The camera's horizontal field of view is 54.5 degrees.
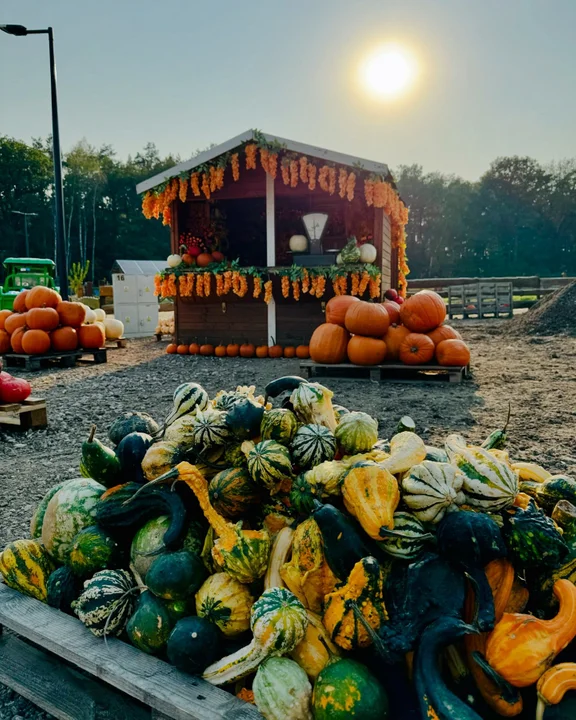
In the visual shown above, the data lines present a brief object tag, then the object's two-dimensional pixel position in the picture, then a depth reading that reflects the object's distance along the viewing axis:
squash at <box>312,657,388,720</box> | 1.35
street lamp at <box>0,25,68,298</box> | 13.58
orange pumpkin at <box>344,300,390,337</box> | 8.24
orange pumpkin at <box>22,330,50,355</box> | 10.22
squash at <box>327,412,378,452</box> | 2.01
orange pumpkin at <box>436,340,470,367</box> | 7.94
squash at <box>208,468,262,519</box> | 1.88
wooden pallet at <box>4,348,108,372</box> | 10.24
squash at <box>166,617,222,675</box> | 1.56
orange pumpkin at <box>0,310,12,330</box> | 11.23
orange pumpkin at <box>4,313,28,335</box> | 10.58
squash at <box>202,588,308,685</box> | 1.47
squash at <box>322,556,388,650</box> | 1.47
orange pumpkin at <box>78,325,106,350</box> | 10.95
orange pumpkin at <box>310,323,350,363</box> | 8.53
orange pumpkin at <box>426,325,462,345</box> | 8.19
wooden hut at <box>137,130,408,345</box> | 11.04
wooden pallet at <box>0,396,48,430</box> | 5.66
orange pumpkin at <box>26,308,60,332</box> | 10.40
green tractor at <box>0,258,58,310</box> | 15.53
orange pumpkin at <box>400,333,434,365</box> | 8.05
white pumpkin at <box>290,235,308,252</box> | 11.75
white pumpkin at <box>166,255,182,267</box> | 12.30
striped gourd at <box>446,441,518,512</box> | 1.62
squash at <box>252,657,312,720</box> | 1.40
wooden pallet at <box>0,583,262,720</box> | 1.50
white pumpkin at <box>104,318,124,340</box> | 14.15
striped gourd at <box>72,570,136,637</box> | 1.80
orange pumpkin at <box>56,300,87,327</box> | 10.79
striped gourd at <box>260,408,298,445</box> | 2.01
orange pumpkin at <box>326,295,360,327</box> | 8.72
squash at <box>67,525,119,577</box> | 1.95
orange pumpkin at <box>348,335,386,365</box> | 8.27
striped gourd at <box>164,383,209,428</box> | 2.37
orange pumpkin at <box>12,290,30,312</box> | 11.00
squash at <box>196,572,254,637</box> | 1.64
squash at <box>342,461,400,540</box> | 1.58
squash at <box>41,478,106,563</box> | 2.15
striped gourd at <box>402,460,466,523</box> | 1.61
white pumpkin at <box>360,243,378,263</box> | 11.09
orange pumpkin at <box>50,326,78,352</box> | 10.61
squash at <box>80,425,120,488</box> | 2.21
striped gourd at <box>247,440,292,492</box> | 1.82
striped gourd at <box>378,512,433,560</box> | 1.55
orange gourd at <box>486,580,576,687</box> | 1.37
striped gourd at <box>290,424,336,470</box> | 1.95
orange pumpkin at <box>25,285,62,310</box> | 10.74
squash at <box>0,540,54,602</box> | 2.19
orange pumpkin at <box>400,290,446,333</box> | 8.09
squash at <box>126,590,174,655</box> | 1.70
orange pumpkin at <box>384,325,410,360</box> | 8.43
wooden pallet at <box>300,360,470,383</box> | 8.03
